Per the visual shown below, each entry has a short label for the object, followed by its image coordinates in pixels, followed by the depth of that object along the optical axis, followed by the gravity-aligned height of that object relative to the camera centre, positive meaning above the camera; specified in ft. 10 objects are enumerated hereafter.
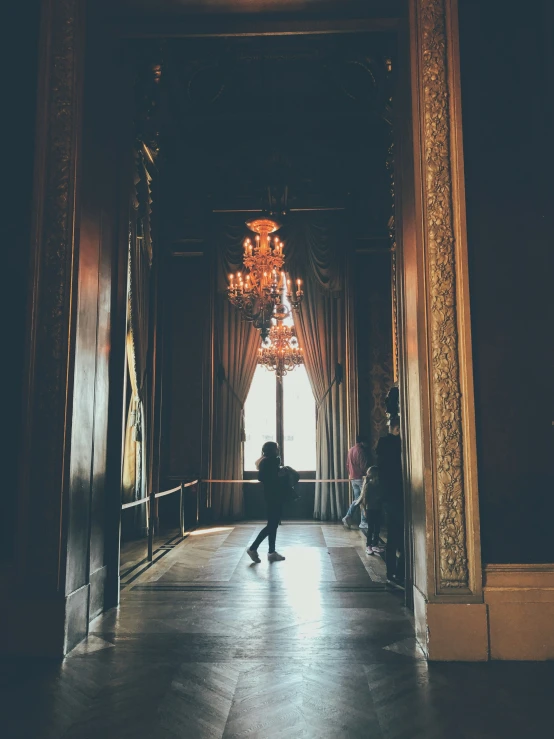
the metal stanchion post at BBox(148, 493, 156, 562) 18.75 -3.61
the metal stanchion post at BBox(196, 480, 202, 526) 28.16 -3.46
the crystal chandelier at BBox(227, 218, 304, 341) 24.29 +6.29
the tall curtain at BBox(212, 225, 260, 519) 29.78 +3.11
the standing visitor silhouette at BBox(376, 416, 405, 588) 15.35 -1.97
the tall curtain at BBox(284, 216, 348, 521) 29.71 +5.32
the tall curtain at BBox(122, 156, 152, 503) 23.66 +2.72
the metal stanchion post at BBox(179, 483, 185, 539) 23.32 -3.55
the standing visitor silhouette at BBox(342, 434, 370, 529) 25.70 -1.61
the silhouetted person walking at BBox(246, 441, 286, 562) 19.19 -1.94
